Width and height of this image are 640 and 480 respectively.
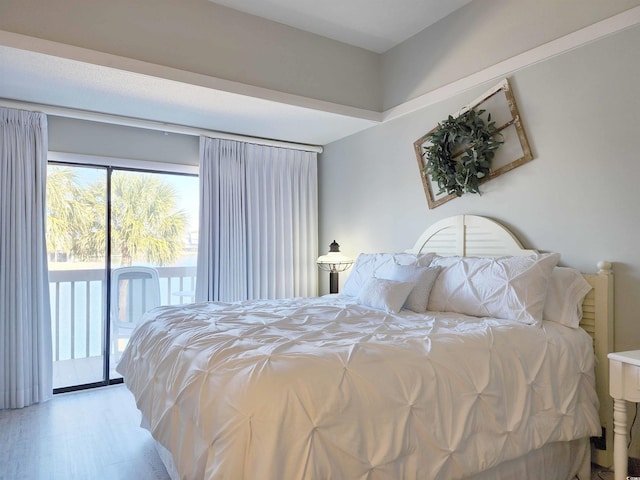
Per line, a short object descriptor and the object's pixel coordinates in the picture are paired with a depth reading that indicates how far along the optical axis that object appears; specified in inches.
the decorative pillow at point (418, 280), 109.7
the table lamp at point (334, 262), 168.6
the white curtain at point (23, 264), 129.2
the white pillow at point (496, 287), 91.4
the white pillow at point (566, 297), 92.1
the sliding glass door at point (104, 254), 149.9
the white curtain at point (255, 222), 165.0
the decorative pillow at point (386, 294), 107.8
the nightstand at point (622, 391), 73.6
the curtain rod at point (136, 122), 132.3
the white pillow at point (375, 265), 123.8
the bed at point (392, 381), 54.0
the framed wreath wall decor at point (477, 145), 112.5
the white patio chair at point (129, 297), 155.9
